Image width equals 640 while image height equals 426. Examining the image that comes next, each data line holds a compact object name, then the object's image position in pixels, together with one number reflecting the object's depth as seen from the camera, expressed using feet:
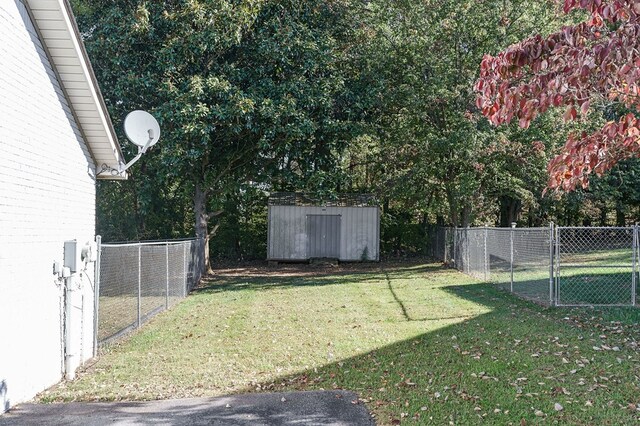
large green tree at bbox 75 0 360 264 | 51.19
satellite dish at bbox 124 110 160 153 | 24.45
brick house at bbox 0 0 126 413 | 16.71
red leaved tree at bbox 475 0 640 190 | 10.96
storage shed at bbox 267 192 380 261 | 74.79
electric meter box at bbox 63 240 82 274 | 20.89
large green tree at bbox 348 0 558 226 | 59.31
